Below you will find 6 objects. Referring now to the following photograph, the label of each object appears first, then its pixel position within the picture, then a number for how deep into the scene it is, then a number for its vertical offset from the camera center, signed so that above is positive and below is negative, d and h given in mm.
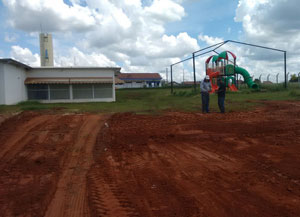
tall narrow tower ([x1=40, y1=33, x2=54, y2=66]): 36531 +5653
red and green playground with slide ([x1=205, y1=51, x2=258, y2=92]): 25594 +1588
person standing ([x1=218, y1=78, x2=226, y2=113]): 12302 -273
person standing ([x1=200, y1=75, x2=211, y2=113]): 12617 -131
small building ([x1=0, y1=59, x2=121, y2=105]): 22297 +609
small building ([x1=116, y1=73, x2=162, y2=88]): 72812 +2961
